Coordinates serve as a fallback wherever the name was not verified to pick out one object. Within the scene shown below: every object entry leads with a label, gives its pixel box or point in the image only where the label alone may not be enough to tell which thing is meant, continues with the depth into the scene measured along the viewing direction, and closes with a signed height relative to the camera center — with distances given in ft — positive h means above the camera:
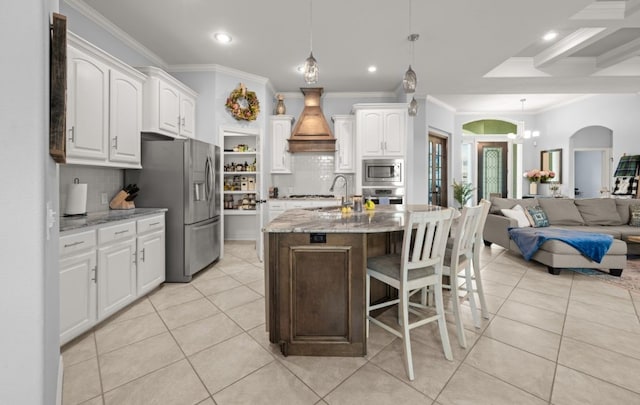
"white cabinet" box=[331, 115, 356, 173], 17.38 +3.48
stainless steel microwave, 16.30 +1.55
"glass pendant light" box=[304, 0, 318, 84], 6.99 +3.18
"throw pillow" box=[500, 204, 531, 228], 14.40 -0.80
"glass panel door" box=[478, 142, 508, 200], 25.99 +2.86
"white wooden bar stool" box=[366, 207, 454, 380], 5.58 -1.49
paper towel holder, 8.26 -0.06
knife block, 10.28 -0.18
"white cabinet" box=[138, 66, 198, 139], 11.12 +3.92
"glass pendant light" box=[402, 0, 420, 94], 8.33 +3.45
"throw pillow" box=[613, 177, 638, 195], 18.62 +0.92
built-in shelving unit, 16.87 +0.70
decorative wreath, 14.67 +4.97
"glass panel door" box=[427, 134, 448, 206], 21.99 +2.25
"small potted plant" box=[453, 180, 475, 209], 22.85 +0.51
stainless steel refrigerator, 10.84 +0.28
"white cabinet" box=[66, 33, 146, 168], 7.97 +2.84
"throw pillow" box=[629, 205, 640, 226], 14.66 -0.80
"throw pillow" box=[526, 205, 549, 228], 14.58 -0.95
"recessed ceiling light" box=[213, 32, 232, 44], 11.43 +6.60
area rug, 10.66 -3.10
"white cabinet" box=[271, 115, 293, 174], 17.24 +3.55
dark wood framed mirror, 23.44 +3.21
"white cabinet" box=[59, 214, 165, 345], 6.63 -1.97
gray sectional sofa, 13.93 -0.96
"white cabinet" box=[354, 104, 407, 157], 16.22 +4.06
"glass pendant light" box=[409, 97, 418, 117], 10.46 +3.37
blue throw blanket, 11.32 -1.69
